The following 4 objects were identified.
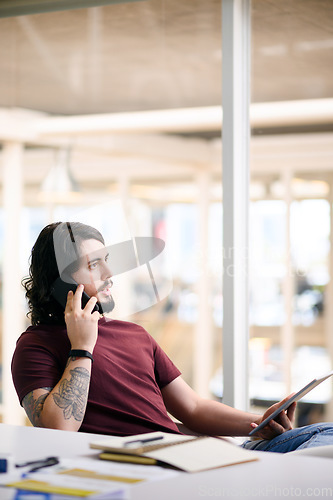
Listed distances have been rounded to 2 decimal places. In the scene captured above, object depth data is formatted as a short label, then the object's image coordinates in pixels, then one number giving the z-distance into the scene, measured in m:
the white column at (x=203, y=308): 3.25
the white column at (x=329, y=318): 3.26
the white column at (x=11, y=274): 3.92
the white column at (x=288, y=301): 3.17
